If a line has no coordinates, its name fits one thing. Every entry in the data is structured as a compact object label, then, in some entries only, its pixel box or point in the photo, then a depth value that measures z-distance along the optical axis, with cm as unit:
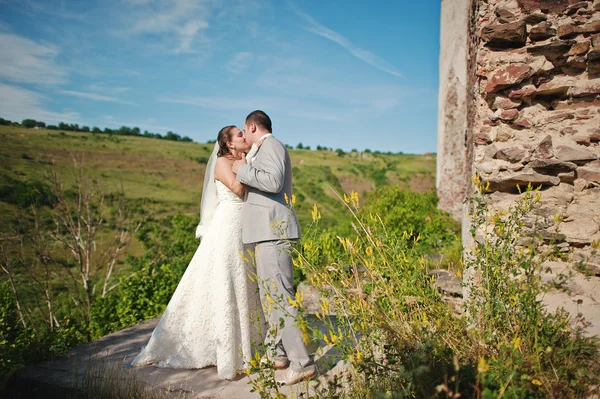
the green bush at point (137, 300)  642
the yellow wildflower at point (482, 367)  165
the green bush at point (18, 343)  366
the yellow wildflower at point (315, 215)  272
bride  372
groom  331
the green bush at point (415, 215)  768
